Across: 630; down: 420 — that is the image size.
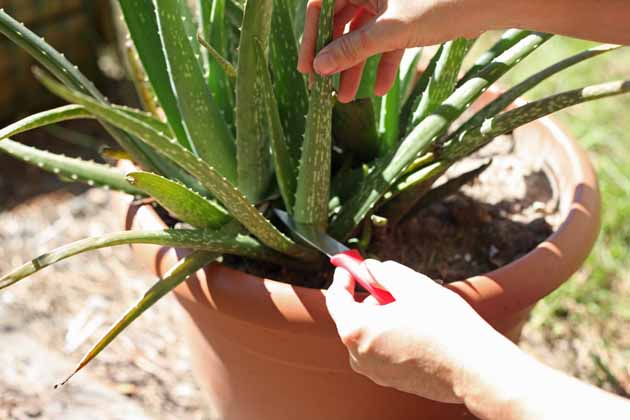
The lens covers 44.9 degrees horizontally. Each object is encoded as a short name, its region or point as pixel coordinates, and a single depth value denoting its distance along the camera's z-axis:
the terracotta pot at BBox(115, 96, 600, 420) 0.82
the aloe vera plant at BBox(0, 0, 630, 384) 0.78
